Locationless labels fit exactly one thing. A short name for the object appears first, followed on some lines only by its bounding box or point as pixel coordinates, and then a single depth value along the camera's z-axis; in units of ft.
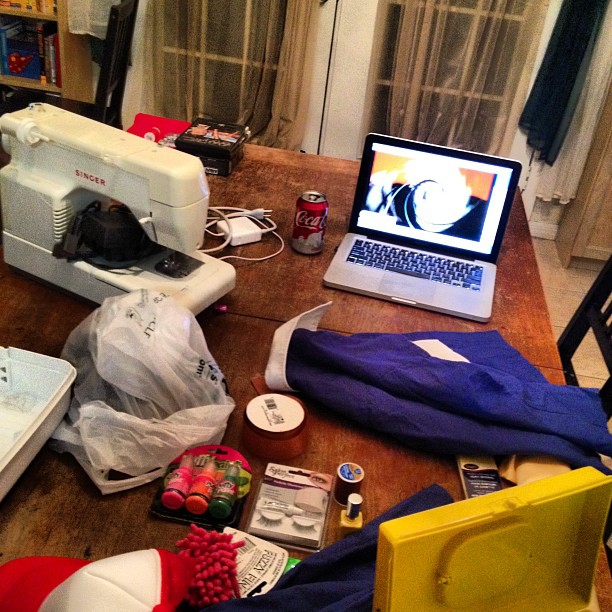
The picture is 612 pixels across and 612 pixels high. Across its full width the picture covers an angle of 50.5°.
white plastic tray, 2.96
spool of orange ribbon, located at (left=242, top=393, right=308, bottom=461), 3.14
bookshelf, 9.99
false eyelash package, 2.78
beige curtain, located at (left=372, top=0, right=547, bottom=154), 9.20
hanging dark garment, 9.14
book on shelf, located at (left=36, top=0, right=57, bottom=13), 9.93
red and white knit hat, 2.09
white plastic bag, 2.97
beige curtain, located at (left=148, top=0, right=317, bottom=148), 9.62
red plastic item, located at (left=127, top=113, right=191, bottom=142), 6.19
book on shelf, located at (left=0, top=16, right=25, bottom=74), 10.39
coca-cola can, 4.75
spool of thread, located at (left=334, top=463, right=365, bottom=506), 2.92
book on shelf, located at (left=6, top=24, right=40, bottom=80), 10.49
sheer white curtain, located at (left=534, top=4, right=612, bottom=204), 9.50
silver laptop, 4.67
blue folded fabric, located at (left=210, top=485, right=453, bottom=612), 2.38
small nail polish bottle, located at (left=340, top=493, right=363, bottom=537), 2.79
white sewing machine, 3.68
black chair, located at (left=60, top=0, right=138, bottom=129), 6.91
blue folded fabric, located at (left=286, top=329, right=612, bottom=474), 3.22
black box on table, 5.86
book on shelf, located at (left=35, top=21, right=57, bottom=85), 10.36
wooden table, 2.78
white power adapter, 4.98
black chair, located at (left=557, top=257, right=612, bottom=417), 4.61
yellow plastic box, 1.92
